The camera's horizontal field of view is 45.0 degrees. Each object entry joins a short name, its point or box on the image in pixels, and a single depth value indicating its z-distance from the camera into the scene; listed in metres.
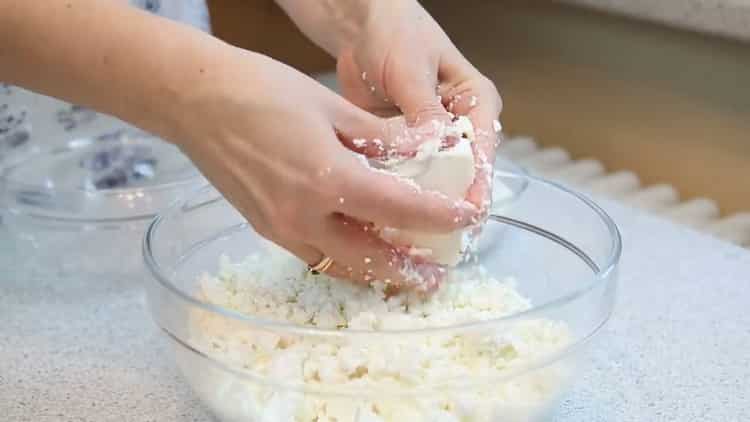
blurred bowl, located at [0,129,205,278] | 0.86
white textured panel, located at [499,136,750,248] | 1.06
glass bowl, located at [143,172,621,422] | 0.51
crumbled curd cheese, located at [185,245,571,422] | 0.52
